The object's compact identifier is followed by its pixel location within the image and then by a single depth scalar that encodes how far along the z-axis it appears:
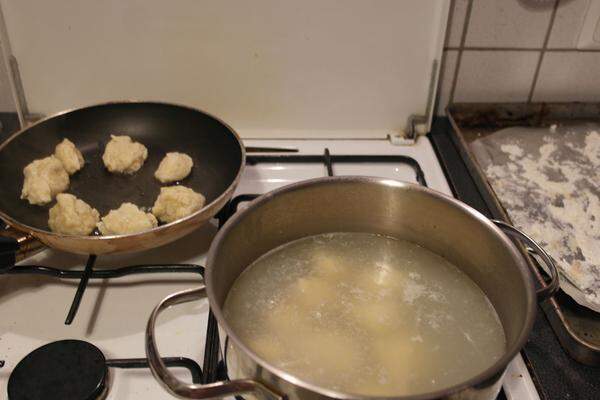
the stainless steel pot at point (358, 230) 0.44
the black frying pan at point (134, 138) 0.76
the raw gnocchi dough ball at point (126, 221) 0.69
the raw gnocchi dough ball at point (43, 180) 0.74
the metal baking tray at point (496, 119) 0.81
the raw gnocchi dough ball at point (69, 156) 0.80
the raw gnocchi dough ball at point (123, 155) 0.81
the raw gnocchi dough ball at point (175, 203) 0.72
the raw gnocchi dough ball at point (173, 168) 0.81
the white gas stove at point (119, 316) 0.57
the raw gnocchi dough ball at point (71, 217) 0.69
